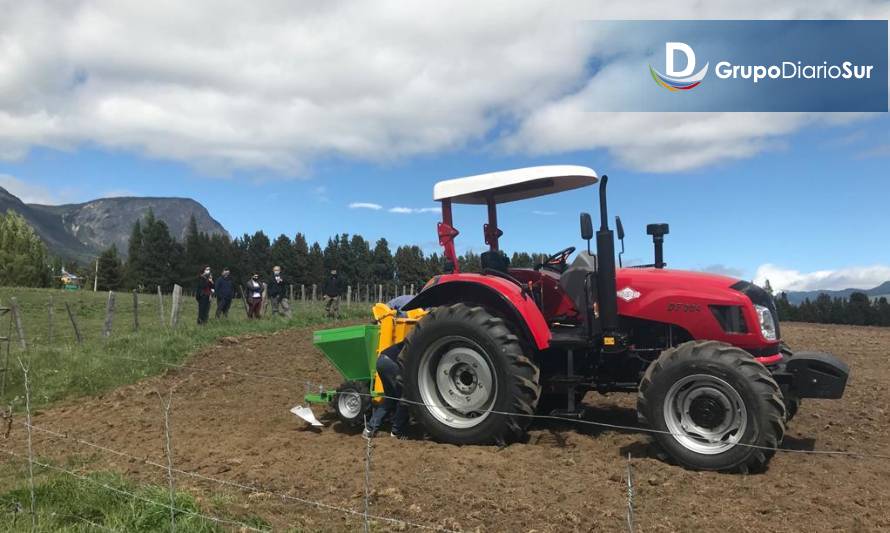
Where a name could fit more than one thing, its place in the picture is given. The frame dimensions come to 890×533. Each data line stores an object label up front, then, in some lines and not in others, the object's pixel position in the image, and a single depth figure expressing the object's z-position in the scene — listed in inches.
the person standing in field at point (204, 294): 605.9
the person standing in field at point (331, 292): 703.7
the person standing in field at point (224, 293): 637.3
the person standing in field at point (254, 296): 672.4
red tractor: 185.6
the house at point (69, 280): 3350.4
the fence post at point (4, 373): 361.7
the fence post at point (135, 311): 565.0
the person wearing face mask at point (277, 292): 686.8
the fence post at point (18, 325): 455.5
